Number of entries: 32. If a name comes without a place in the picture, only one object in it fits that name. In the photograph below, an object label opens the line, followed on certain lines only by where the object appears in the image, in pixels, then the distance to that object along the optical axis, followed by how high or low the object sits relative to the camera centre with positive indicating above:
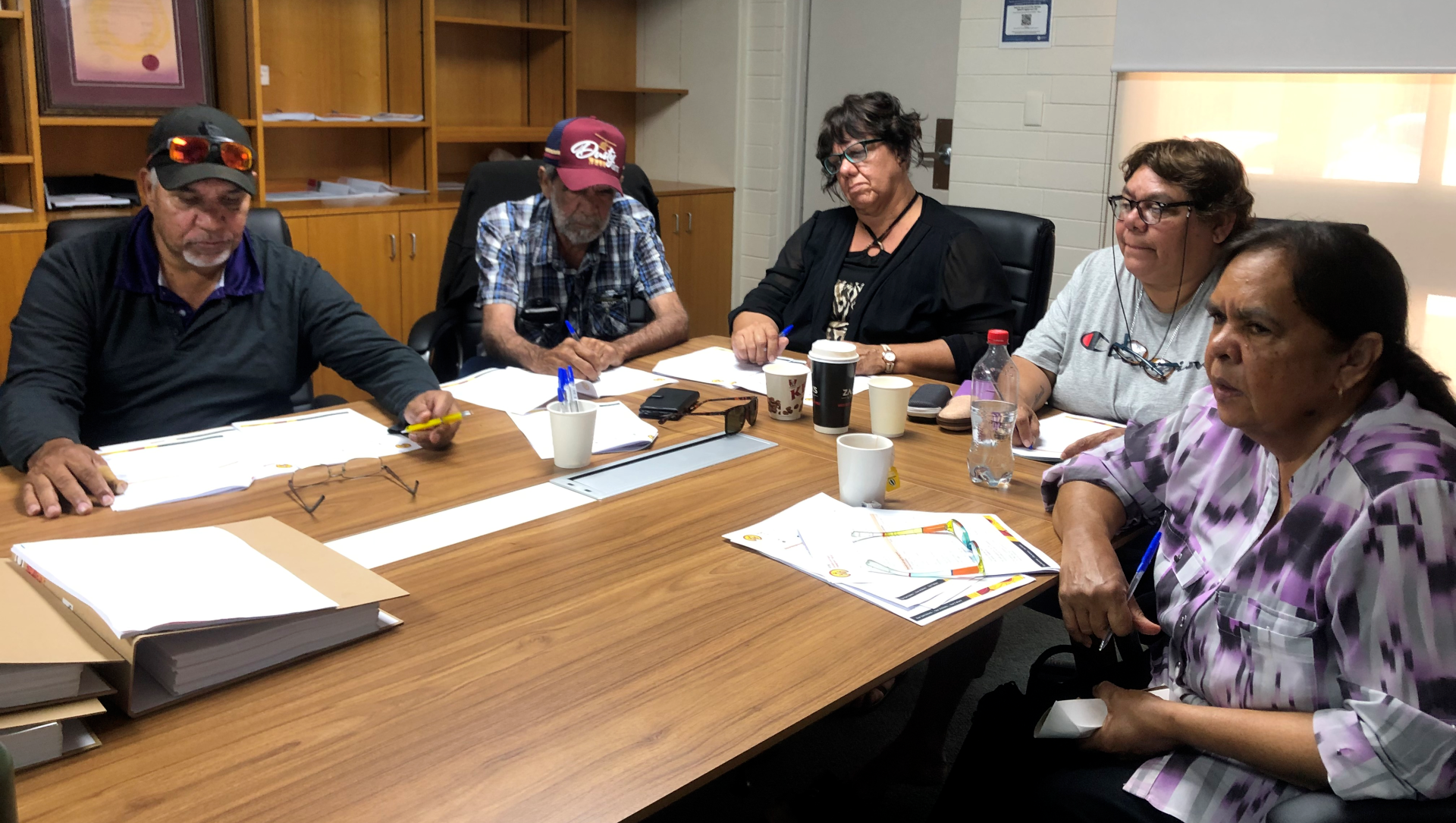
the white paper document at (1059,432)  1.92 -0.45
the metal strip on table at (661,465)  1.74 -0.47
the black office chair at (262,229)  2.22 -0.14
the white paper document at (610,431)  1.90 -0.45
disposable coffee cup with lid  1.97 -0.36
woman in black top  2.76 -0.22
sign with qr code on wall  4.14 +0.57
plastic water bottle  1.78 -0.42
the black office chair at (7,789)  0.62 -0.35
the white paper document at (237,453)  1.63 -0.45
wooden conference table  0.96 -0.52
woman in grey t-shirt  2.06 -0.23
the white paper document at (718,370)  2.34 -0.42
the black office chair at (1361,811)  1.05 -0.59
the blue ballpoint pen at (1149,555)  1.45 -0.50
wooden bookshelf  3.52 +0.23
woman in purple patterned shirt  1.11 -0.42
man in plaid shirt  2.69 -0.24
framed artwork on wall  3.46 +0.33
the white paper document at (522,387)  2.19 -0.44
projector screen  3.32 +0.46
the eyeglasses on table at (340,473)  1.68 -0.47
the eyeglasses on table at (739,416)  2.00 -0.43
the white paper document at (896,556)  1.38 -0.49
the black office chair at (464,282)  2.97 -0.31
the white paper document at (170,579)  1.08 -0.43
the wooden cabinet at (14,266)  3.35 -0.32
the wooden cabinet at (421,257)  4.25 -0.35
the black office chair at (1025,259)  2.81 -0.20
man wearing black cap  1.99 -0.30
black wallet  2.07 -0.43
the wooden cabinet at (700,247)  5.18 -0.36
